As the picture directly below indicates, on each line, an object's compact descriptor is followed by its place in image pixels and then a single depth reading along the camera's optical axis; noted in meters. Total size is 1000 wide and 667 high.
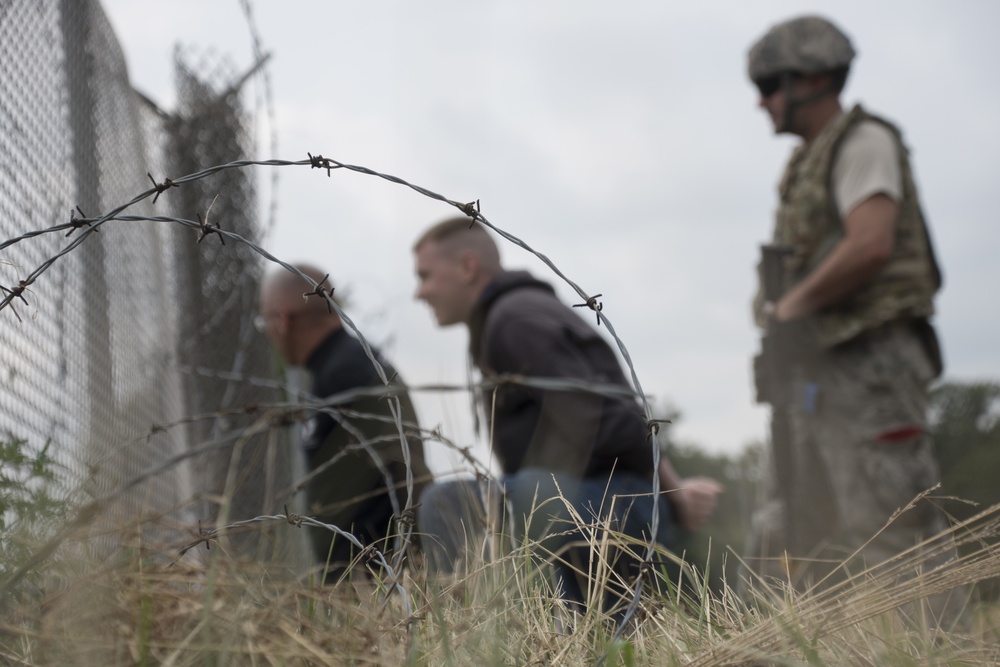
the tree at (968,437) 10.55
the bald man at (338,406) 3.53
